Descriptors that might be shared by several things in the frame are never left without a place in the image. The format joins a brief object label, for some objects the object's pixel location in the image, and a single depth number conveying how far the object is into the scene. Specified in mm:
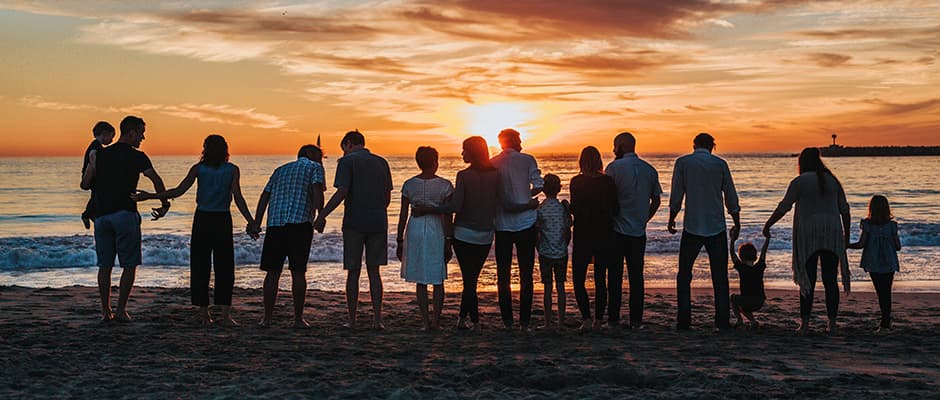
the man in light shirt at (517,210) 7594
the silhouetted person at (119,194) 7504
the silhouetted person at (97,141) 7641
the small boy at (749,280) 7844
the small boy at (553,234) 7707
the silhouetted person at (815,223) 7641
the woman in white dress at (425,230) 7520
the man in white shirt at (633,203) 7734
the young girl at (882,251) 8023
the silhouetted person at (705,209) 7680
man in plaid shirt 7609
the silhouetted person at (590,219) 7605
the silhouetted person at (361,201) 7570
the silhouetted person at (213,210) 7531
